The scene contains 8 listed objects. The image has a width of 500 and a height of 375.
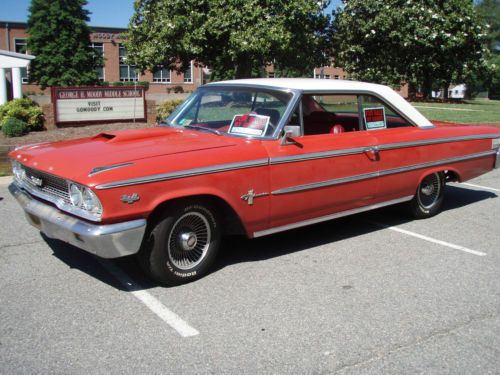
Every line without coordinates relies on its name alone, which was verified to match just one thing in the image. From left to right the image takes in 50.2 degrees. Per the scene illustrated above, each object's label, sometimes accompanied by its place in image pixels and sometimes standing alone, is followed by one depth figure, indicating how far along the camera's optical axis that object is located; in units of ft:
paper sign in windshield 15.79
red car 12.80
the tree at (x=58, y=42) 140.67
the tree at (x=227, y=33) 64.39
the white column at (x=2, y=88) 50.62
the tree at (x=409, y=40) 82.99
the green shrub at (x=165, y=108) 51.62
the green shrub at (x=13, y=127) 41.42
